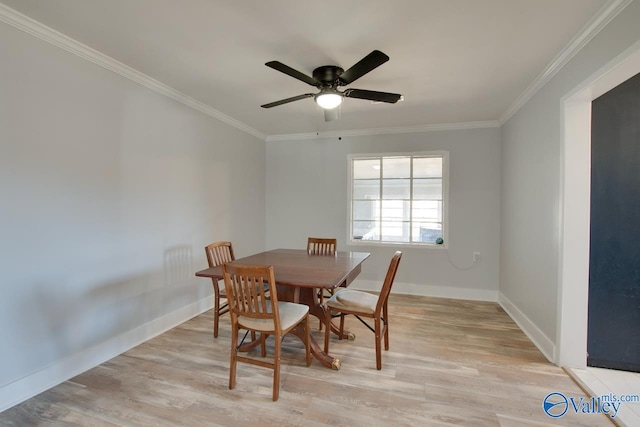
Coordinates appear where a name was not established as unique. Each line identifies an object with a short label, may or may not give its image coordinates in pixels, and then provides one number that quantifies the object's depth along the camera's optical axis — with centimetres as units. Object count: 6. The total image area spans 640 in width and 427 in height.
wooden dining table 202
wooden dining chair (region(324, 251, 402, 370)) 219
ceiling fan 205
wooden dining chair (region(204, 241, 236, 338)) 272
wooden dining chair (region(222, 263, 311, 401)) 182
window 417
